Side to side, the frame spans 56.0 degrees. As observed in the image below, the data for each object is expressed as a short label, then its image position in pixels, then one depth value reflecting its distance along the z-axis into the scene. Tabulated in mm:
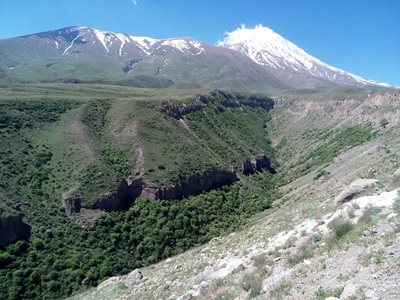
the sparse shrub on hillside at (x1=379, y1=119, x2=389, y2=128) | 65456
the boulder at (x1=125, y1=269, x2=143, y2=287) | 25650
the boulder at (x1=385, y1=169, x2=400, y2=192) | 18188
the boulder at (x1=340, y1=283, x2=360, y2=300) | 9679
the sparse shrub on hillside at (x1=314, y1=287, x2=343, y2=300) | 10109
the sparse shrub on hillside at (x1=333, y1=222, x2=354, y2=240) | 14172
